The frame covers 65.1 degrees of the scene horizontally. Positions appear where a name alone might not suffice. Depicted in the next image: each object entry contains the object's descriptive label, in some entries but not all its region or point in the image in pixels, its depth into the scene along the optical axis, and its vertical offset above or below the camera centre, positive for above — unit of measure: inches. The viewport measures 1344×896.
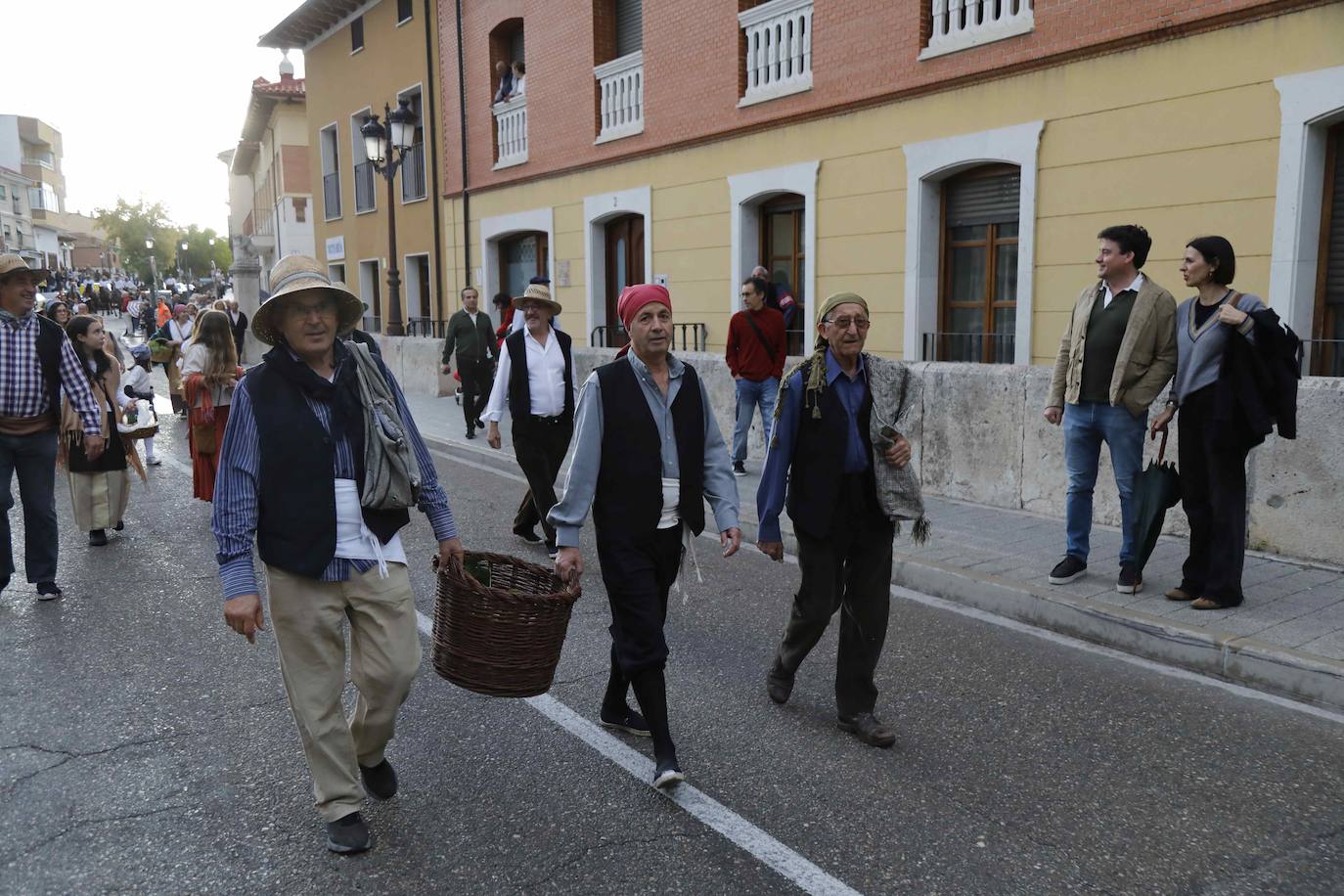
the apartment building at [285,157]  1417.3 +239.4
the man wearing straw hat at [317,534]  122.6 -24.3
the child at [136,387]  337.4 -20.6
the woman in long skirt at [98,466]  292.8 -38.4
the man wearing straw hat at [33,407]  228.8 -17.3
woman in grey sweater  212.2 -23.0
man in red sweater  383.2 -9.4
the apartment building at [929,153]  295.9 +65.1
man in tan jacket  225.6 -10.1
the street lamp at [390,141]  688.4 +123.6
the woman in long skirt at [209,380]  290.8 -14.0
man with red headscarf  146.5 -22.1
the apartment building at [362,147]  800.9 +159.6
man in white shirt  271.1 -16.4
